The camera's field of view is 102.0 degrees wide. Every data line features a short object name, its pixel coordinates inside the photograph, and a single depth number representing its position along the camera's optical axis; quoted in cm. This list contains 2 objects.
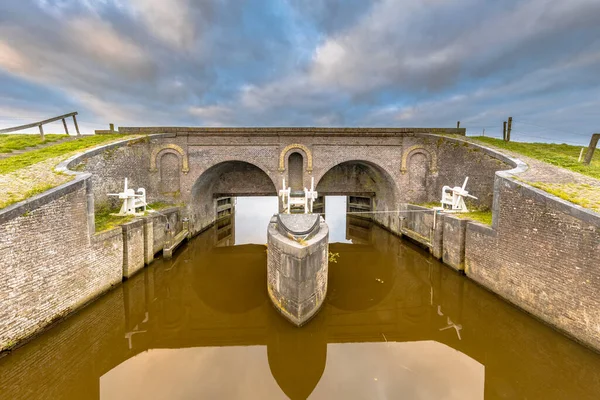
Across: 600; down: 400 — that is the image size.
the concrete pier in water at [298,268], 690
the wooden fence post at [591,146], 1148
